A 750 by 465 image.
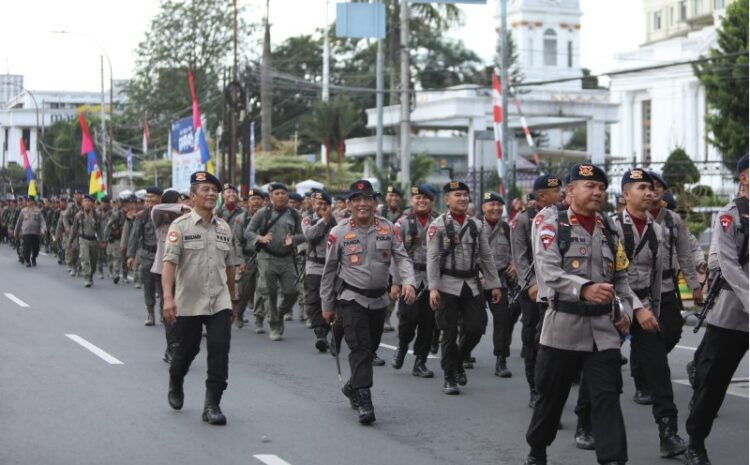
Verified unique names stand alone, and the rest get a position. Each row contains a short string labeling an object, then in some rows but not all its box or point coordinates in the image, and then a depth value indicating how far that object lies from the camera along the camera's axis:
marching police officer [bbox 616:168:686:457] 8.45
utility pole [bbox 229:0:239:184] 37.88
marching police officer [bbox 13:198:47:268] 32.25
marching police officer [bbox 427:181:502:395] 11.22
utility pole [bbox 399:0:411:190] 37.00
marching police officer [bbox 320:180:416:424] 10.12
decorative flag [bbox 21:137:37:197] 52.72
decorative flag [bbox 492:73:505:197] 29.58
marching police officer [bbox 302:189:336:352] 14.44
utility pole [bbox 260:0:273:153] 54.84
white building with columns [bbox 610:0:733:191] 69.94
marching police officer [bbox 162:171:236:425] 9.46
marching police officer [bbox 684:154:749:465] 7.66
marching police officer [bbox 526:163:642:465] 7.08
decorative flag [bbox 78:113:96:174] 43.12
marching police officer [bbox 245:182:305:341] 15.25
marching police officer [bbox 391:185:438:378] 12.30
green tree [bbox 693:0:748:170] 42.12
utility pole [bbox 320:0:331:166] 58.44
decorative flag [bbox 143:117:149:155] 61.67
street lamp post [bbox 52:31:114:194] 51.04
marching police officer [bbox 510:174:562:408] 10.66
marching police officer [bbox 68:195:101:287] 25.75
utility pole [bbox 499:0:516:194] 30.55
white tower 101.62
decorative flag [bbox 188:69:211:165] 30.81
